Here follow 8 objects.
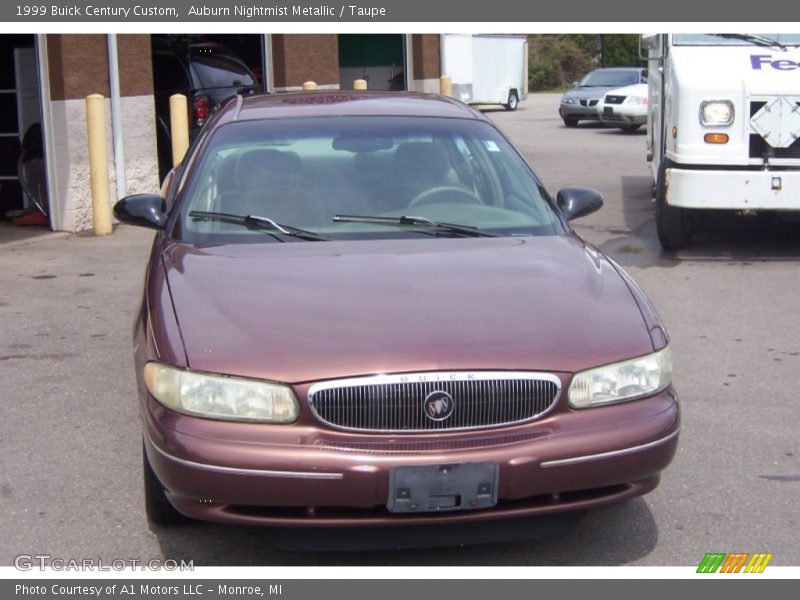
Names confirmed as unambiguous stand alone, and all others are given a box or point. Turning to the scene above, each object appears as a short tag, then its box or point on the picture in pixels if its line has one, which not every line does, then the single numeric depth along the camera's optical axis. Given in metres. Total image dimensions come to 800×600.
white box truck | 9.08
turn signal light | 9.19
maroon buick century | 3.63
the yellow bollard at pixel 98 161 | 11.45
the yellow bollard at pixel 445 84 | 19.17
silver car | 27.44
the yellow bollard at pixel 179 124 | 12.80
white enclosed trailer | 31.23
